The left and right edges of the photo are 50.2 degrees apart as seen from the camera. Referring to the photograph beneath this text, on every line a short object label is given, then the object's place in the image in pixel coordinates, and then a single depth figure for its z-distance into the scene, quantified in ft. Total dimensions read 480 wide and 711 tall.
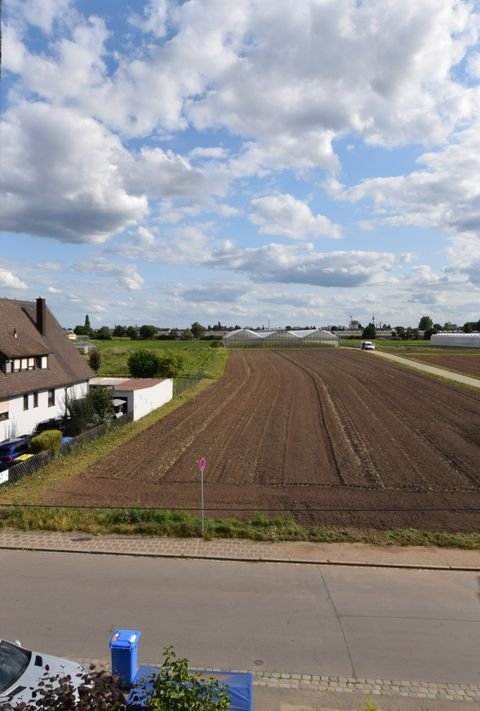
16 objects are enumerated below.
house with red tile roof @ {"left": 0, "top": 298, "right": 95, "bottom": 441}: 77.10
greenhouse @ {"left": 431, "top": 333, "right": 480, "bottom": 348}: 384.68
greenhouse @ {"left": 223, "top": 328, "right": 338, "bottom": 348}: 368.68
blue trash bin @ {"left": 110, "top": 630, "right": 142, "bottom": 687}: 22.08
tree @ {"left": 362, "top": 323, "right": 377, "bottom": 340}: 502.79
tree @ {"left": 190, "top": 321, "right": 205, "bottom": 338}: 554.87
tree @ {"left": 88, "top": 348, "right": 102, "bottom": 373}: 155.84
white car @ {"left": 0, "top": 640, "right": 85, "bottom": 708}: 19.80
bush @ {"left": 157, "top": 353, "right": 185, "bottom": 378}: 138.10
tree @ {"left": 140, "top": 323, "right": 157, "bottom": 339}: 542.32
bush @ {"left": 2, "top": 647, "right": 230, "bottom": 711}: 15.47
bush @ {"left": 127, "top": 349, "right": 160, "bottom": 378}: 138.72
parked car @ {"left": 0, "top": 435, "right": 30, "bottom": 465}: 66.59
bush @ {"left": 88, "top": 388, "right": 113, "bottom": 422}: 86.07
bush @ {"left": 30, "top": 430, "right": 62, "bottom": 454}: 67.67
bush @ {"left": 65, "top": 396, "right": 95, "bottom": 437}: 81.56
